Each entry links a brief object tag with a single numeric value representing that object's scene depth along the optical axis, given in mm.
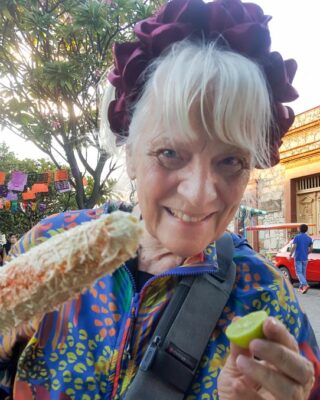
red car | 12461
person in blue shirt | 11405
